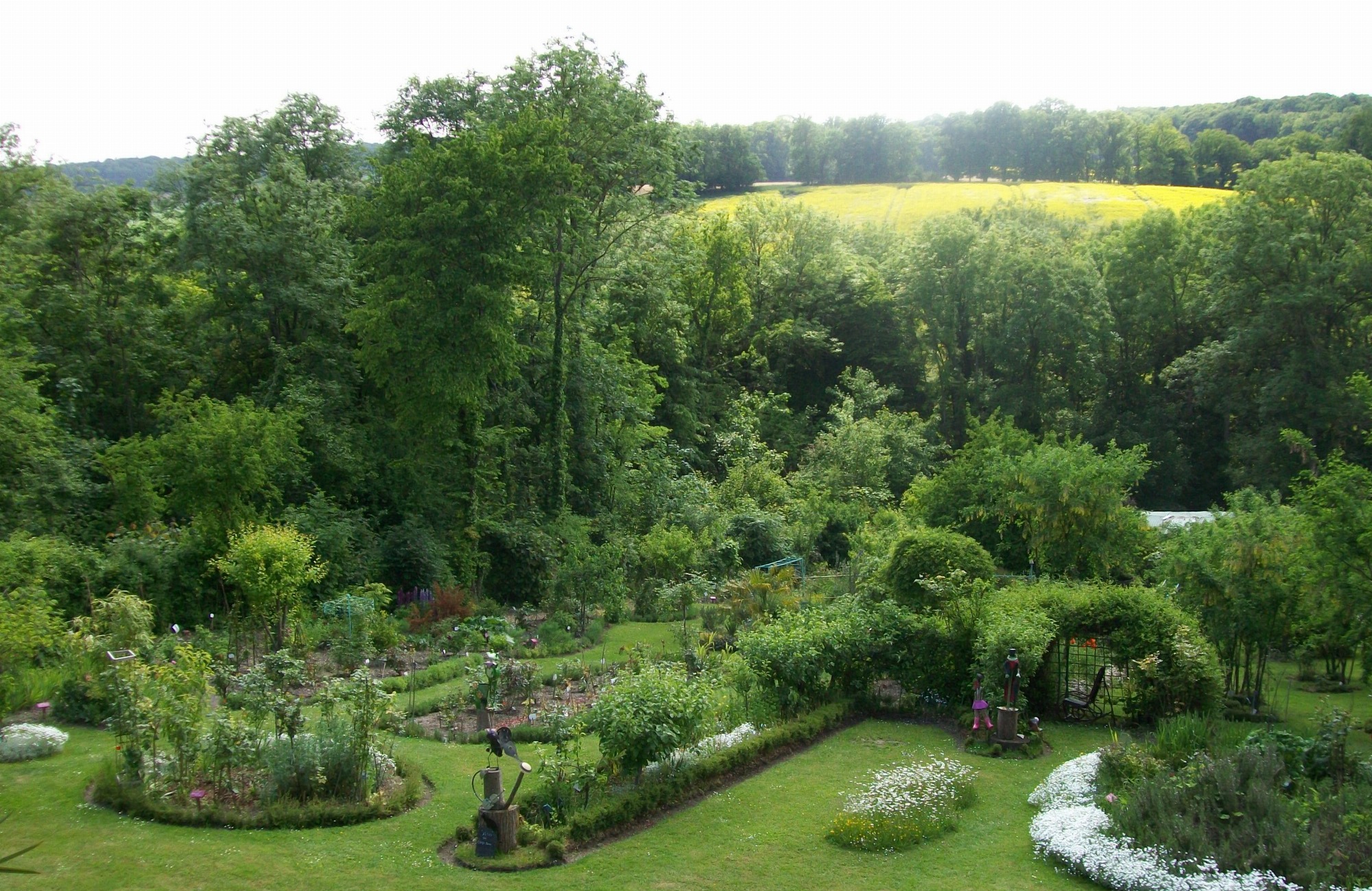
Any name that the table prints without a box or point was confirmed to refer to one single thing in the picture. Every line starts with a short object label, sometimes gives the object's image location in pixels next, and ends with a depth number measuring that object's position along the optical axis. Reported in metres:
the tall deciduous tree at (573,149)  29.34
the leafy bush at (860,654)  15.55
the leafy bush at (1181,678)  15.30
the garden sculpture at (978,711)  14.82
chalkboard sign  9.93
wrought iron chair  16.50
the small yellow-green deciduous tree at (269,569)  15.38
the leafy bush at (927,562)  18.05
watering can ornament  10.24
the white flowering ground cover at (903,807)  10.91
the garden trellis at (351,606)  18.19
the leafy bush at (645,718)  11.09
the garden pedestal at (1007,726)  14.69
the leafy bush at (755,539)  27.20
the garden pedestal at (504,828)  10.04
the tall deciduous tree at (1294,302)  33.84
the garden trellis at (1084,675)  16.47
